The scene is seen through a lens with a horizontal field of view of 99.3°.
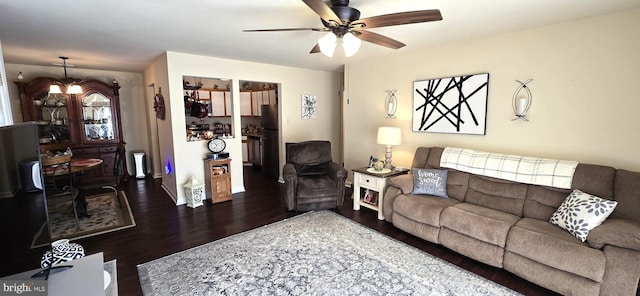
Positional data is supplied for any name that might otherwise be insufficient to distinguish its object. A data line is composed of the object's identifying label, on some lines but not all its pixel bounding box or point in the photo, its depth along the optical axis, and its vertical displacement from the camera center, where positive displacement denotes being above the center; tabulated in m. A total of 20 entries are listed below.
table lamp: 3.70 -0.22
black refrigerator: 5.50 -0.41
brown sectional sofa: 1.90 -0.94
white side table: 3.56 -0.90
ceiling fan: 1.77 +0.71
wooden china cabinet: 4.82 +0.14
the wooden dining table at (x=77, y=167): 3.28 -0.52
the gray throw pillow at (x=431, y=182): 3.18 -0.75
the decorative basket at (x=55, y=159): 3.20 -0.40
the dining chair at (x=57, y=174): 3.21 -0.58
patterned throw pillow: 2.08 -0.76
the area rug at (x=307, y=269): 2.18 -1.32
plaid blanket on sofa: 2.53 -0.50
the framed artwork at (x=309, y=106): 5.43 +0.31
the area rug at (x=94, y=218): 3.19 -1.22
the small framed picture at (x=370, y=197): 3.85 -1.08
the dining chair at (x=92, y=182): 3.53 -0.76
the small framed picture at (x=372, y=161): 3.91 -0.59
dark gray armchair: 3.76 -0.85
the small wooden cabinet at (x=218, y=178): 4.18 -0.87
